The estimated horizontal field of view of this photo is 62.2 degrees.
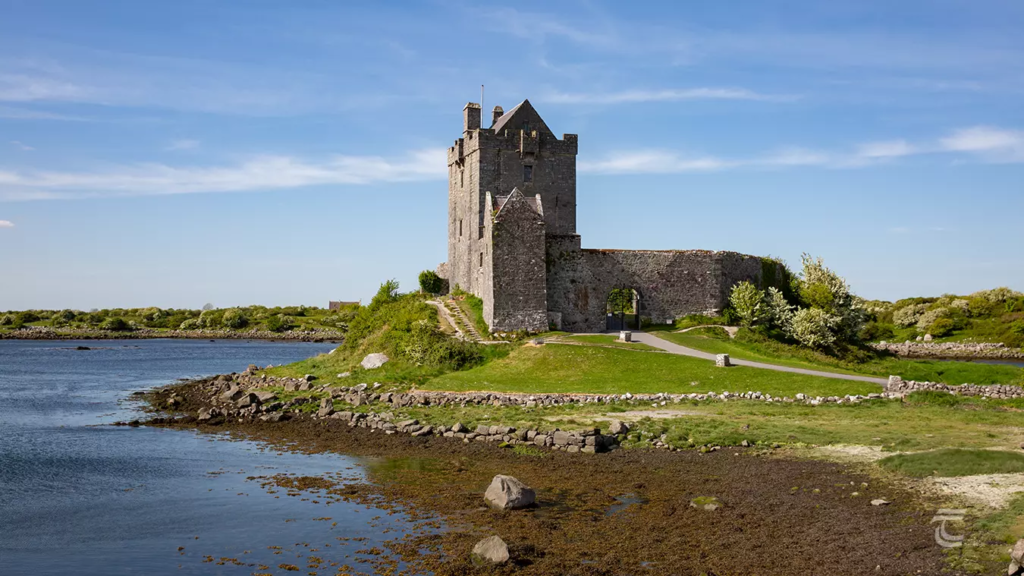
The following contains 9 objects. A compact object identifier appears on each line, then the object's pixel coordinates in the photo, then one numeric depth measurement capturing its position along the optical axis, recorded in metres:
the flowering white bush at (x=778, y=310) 45.50
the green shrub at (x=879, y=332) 92.19
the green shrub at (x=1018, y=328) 83.75
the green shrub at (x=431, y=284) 55.50
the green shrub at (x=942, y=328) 90.19
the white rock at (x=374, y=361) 42.18
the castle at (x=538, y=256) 43.66
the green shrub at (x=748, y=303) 45.53
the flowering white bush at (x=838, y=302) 46.41
